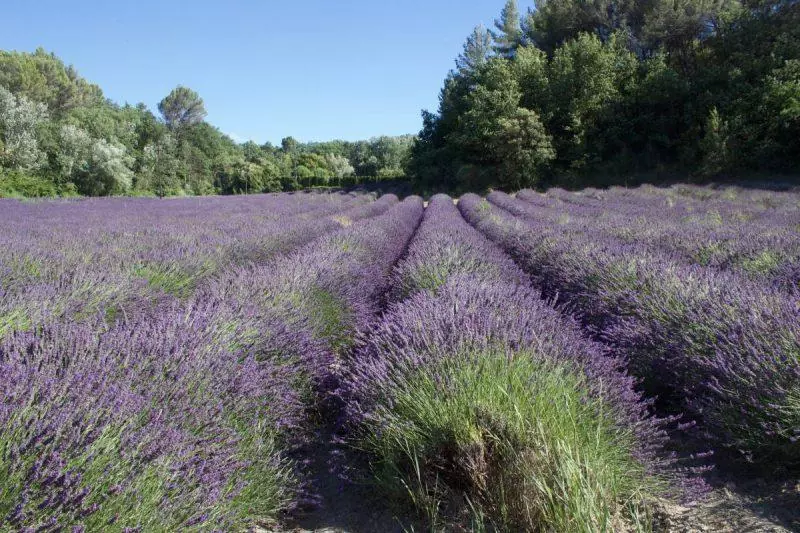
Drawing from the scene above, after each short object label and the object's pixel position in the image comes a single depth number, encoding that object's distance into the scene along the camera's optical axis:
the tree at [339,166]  75.57
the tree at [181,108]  69.81
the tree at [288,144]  115.44
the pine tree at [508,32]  38.34
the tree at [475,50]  39.66
